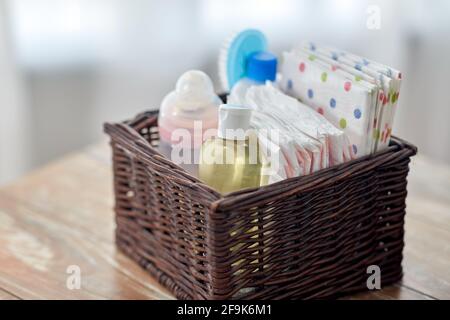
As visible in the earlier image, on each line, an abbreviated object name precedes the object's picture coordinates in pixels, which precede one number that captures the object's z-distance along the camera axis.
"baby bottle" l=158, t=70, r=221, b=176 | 1.25
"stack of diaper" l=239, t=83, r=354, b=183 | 1.18
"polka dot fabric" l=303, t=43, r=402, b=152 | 1.22
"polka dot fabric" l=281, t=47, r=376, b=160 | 1.22
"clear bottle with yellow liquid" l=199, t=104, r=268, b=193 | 1.18
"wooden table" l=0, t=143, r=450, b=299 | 1.29
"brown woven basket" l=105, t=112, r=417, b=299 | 1.17
